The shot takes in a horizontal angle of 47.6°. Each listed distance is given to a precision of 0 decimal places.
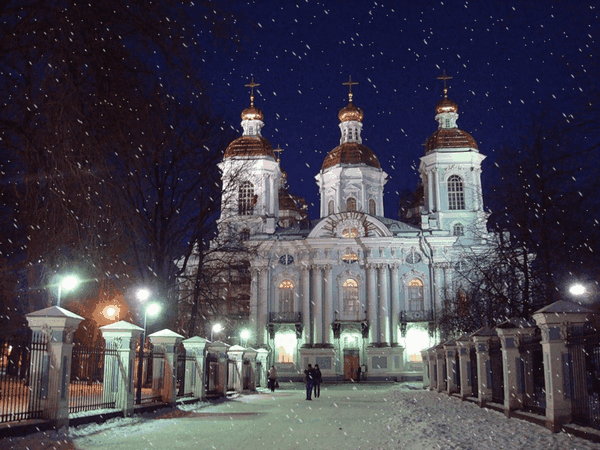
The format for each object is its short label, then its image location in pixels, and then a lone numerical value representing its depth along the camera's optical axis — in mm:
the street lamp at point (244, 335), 40188
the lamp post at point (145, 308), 16553
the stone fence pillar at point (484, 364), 16734
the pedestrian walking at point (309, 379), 22344
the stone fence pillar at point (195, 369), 19562
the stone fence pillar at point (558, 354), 11141
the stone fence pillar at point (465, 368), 20003
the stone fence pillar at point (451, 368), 22797
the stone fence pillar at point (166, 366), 16859
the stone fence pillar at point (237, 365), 26141
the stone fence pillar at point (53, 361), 11305
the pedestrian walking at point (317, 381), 23822
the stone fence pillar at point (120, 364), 14250
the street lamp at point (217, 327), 37266
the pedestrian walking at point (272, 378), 28938
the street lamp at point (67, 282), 12688
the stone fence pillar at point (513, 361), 14016
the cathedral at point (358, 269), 49812
